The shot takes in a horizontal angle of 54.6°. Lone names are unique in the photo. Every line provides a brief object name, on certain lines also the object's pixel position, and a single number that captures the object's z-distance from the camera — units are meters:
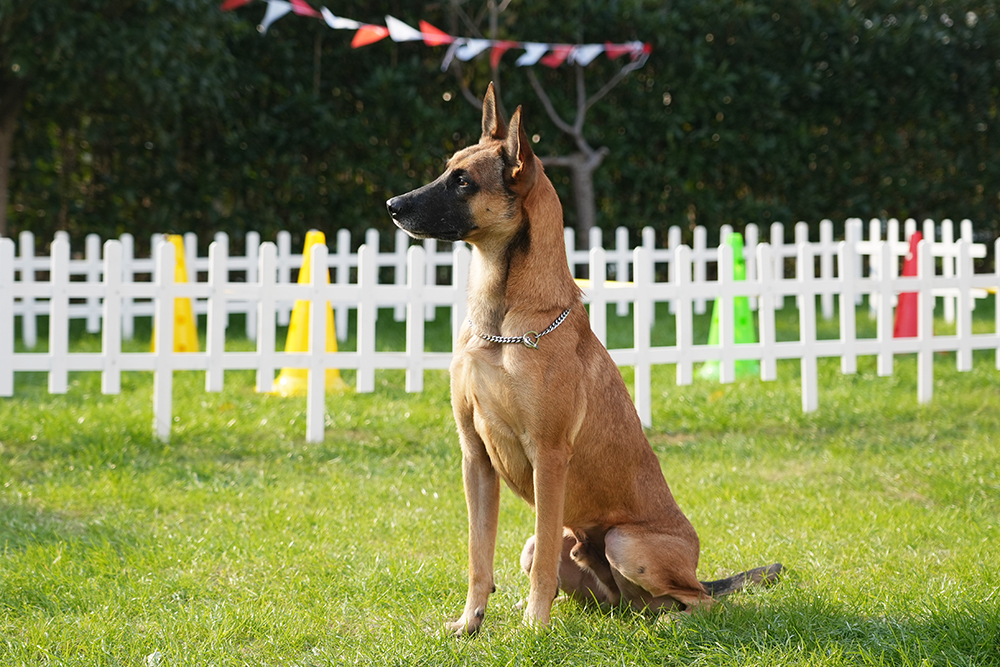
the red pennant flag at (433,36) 9.65
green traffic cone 7.96
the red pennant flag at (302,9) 9.04
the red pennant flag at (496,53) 10.73
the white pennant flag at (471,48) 10.20
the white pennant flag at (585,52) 11.38
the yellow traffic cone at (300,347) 7.32
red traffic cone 8.98
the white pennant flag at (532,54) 11.03
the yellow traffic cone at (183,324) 7.96
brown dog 3.07
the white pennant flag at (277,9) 9.20
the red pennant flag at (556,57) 11.50
